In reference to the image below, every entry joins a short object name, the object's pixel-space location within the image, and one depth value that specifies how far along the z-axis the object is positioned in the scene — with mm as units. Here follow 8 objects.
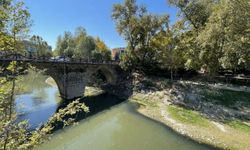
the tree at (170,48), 16165
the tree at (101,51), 27420
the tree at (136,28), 18398
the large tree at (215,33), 9208
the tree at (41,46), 36225
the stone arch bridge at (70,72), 12889
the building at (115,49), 51811
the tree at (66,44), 31652
